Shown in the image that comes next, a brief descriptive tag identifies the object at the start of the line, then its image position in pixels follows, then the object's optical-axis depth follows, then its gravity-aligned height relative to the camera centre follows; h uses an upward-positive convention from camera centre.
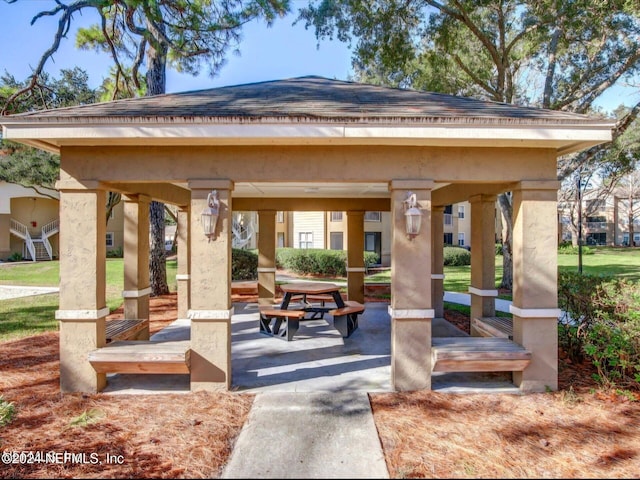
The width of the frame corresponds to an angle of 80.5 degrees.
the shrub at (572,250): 32.75 -0.86
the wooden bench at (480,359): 4.77 -1.49
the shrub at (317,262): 19.89 -1.04
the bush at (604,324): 4.82 -1.16
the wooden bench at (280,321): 7.10 -1.55
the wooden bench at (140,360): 4.68 -1.43
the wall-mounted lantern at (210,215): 4.64 +0.35
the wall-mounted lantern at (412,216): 4.68 +0.32
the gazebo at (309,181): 4.78 +0.42
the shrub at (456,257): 26.84 -1.12
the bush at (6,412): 4.05 -1.86
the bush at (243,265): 16.86 -0.98
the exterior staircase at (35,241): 25.59 +0.26
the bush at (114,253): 26.77 -0.63
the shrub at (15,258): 25.37 -0.88
